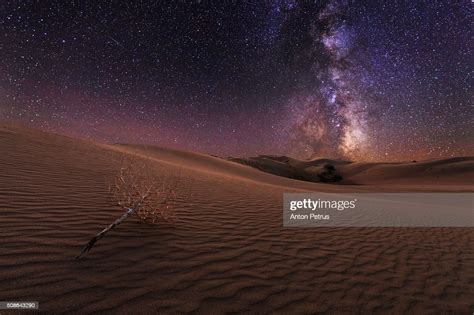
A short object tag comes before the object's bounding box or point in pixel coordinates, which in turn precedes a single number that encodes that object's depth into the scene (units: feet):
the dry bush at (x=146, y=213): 10.22
